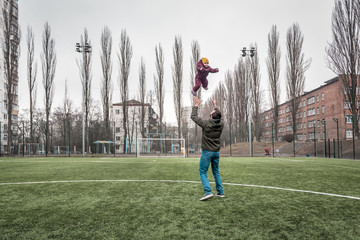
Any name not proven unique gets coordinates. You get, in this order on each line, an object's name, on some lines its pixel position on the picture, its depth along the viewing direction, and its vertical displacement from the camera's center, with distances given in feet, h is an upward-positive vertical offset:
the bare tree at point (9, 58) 83.46 +27.18
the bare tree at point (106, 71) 105.91 +27.04
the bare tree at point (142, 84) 119.75 +23.35
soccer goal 90.23 -7.58
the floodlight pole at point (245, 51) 69.41 +22.89
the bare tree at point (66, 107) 128.17 +13.83
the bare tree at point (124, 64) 110.11 +31.05
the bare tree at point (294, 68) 103.76 +25.97
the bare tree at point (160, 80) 114.62 +24.39
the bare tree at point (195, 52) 113.09 +37.27
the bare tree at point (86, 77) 98.22 +23.04
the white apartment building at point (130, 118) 101.14 +7.28
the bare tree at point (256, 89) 122.93 +20.10
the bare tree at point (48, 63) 98.68 +29.24
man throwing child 13.70 -1.11
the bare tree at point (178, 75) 112.47 +26.28
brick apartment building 138.72 +11.94
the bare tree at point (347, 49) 69.92 +23.34
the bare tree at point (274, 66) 110.22 +28.80
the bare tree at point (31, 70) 96.49 +26.17
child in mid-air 22.72 +5.67
